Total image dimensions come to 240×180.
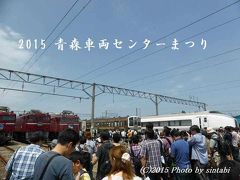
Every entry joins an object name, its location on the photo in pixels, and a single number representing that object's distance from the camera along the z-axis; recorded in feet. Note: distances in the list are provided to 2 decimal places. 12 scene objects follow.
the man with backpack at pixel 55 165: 10.09
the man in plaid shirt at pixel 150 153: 21.29
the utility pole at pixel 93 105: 96.86
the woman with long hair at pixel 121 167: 10.29
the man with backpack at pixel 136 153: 23.21
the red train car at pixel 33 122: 91.09
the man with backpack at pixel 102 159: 19.51
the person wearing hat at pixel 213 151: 26.60
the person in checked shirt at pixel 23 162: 14.42
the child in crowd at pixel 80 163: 13.94
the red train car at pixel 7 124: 88.14
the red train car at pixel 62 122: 95.35
